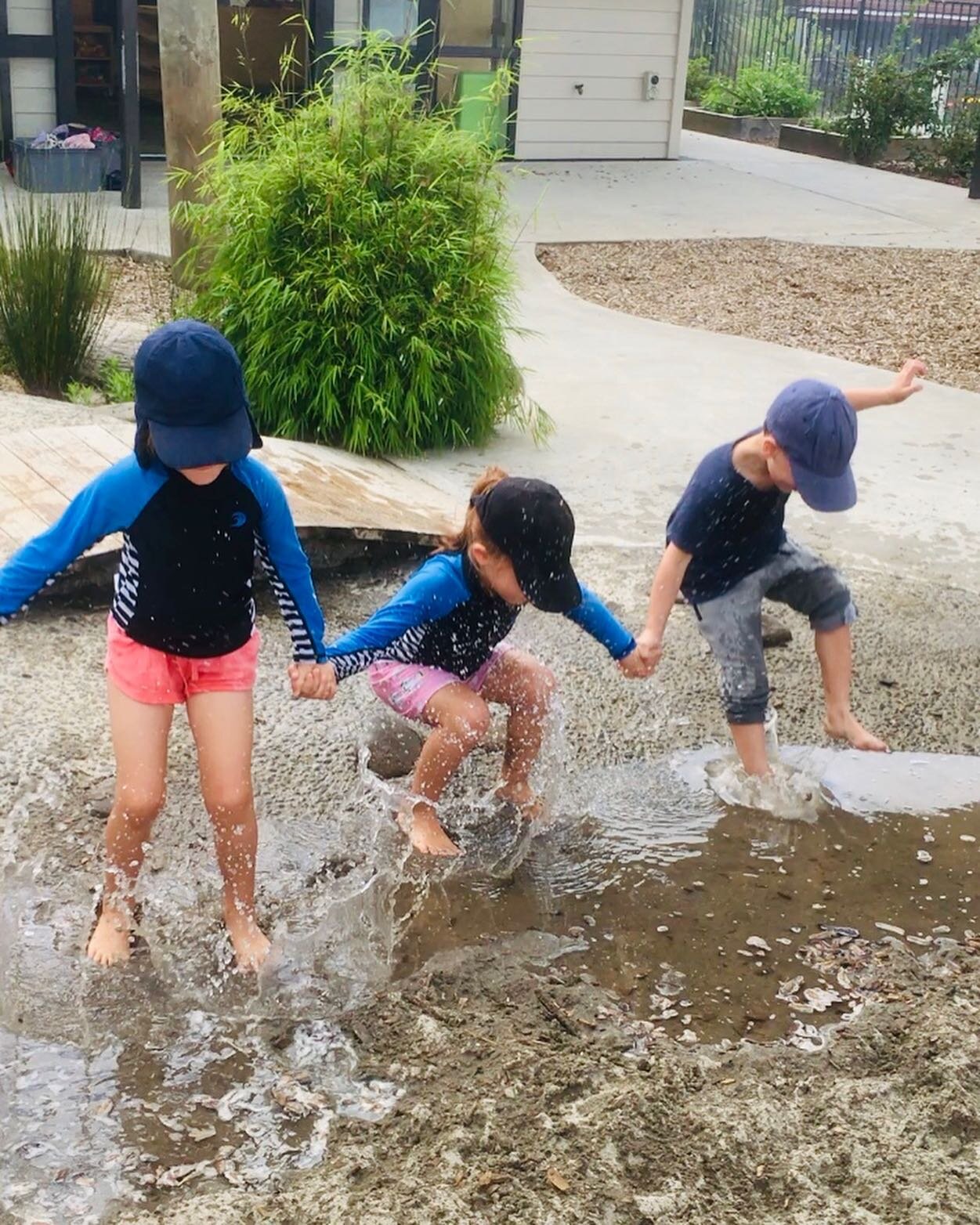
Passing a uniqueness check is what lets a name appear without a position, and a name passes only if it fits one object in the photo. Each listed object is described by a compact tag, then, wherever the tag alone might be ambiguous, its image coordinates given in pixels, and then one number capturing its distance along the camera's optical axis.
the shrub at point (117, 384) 6.84
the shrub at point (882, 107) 18.61
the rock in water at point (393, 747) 3.93
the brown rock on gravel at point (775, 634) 4.77
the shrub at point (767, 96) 21.98
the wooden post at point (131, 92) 11.89
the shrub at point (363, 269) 6.09
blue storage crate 11.70
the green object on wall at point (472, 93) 15.29
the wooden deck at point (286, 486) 4.85
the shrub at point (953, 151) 18.11
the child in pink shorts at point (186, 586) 2.66
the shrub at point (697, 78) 23.97
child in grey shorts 3.50
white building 14.80
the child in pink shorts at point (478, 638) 3.14
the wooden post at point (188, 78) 7.18
